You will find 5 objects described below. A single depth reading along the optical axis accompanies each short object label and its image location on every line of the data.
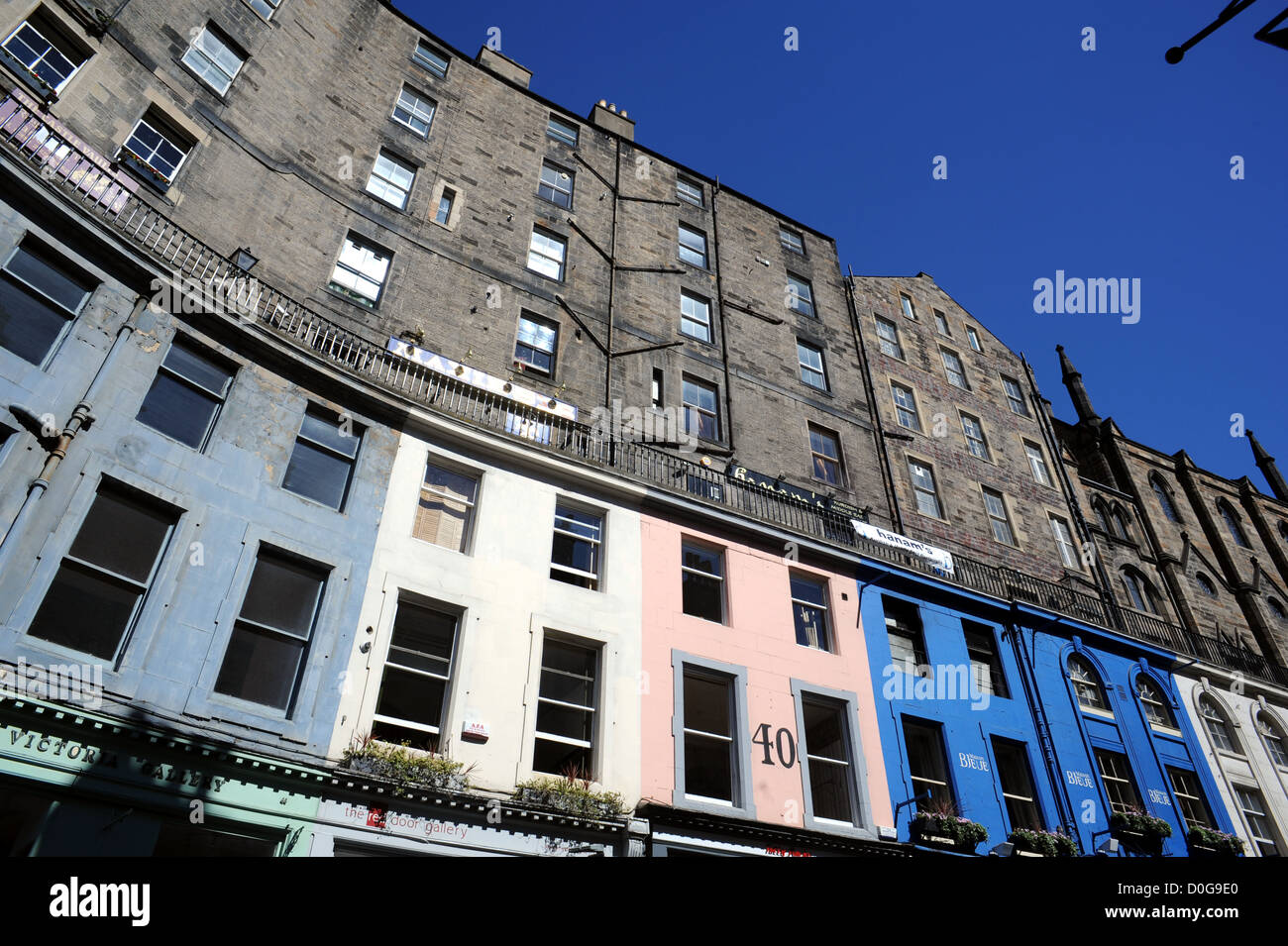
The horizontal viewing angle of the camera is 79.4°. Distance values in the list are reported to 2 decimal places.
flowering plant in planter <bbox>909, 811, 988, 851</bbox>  15.53
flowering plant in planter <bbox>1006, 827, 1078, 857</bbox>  16.52
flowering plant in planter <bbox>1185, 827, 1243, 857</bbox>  18.48
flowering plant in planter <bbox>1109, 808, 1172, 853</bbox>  17.58
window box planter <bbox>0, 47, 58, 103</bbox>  14.42
